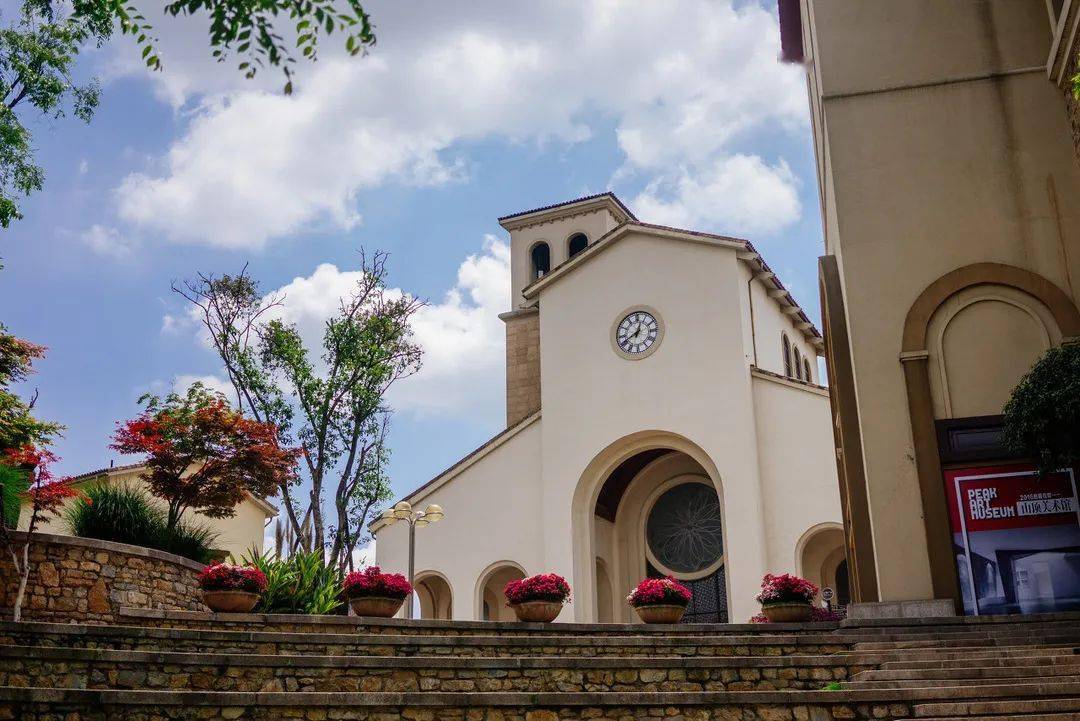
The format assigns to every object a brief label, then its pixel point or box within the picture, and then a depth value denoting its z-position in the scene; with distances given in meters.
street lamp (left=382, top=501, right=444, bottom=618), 20.00
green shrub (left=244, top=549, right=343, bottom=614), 14.62
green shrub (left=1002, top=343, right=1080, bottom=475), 12.20
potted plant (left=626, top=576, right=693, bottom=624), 14.38
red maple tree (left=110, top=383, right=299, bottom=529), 17.00
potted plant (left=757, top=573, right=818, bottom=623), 14.49
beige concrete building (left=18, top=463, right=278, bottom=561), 24.06
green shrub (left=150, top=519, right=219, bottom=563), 16.16
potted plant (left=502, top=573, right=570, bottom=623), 14.16
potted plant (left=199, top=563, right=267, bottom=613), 13.26
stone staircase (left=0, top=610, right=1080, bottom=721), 8.39
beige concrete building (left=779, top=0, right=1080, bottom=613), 14.34
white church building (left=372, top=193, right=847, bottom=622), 22.67
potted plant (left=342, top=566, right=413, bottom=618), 13.61
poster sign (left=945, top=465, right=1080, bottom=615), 13.76
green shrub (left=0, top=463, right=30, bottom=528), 14.44
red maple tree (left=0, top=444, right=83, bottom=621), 14.64
